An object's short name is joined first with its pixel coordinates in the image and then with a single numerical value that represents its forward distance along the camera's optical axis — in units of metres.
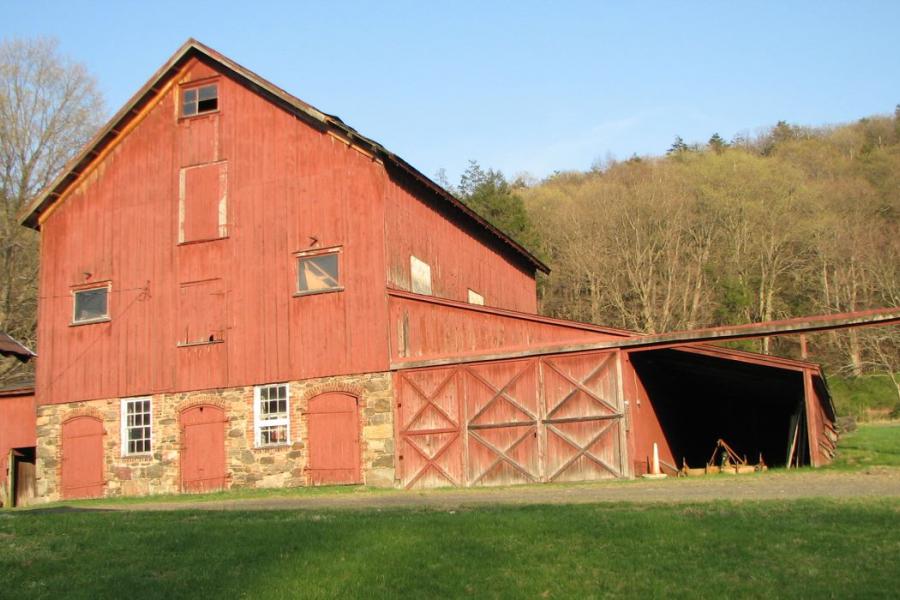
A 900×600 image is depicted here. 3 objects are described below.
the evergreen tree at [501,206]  55.78
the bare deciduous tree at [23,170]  42.81
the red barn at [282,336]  22.34
